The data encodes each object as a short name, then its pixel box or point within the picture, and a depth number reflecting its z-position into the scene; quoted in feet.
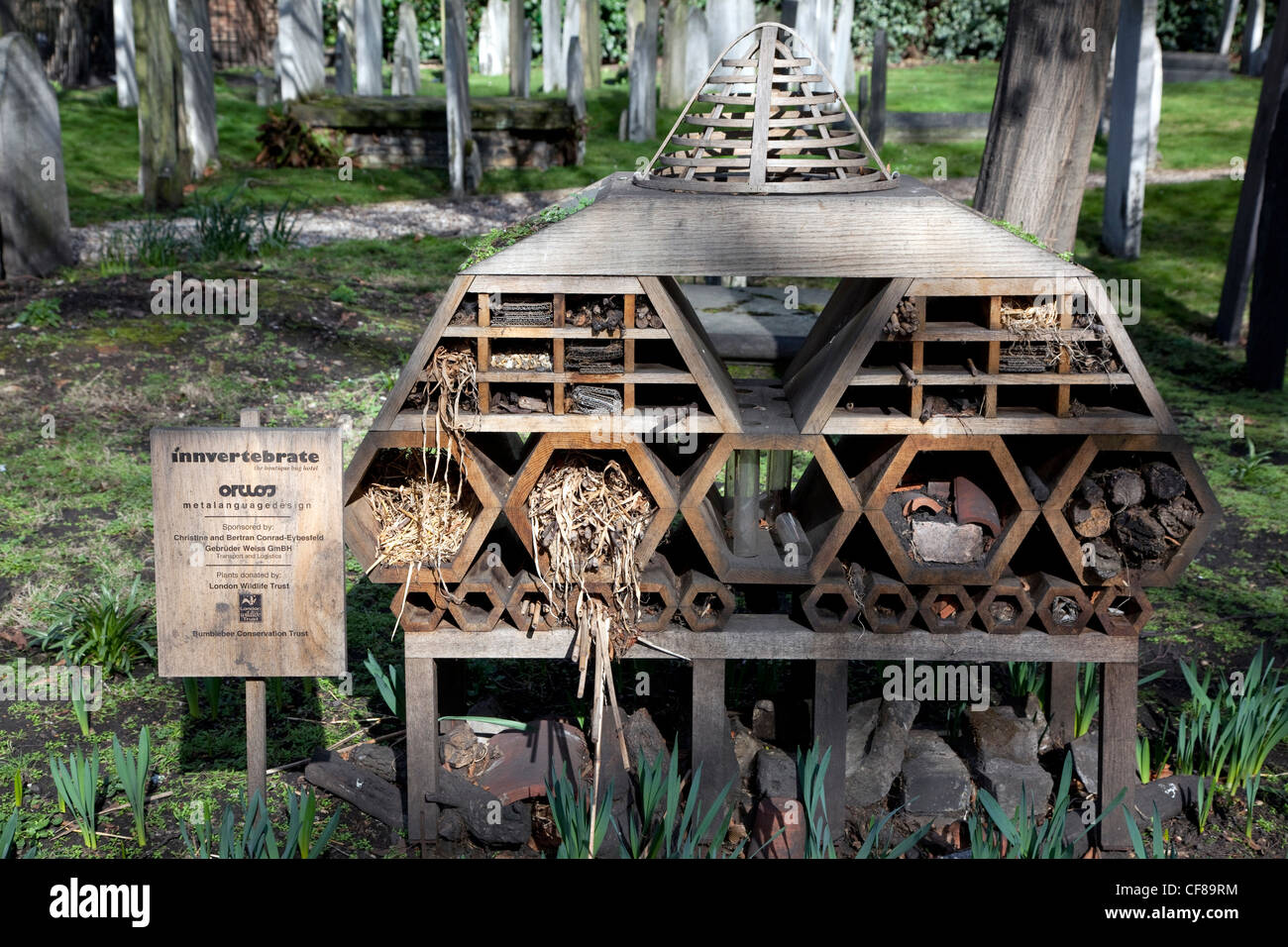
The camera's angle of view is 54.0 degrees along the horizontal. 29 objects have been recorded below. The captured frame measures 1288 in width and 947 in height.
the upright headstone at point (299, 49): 43.65
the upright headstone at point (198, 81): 37.76
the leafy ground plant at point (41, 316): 25.52
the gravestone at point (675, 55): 54.70
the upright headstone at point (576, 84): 45.34
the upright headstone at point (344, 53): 48.75
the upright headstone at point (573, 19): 53.26
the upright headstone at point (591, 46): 55.72
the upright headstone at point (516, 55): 48.67
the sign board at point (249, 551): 11.16
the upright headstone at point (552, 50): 55.36
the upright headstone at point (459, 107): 39.65
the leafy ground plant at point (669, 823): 11.20
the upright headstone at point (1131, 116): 34.22
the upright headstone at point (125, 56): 49.14
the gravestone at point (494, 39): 72.13
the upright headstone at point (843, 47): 51.75
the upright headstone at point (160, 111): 32.50
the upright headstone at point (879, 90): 45.03
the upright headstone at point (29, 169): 26.81
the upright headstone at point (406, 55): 51.96
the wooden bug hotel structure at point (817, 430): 11.27
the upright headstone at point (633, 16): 52.34
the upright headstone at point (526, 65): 49.01
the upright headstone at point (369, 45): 46.78
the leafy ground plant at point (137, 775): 11.87
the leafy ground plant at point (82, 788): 11.93
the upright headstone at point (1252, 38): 62.03
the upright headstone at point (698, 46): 50.72
